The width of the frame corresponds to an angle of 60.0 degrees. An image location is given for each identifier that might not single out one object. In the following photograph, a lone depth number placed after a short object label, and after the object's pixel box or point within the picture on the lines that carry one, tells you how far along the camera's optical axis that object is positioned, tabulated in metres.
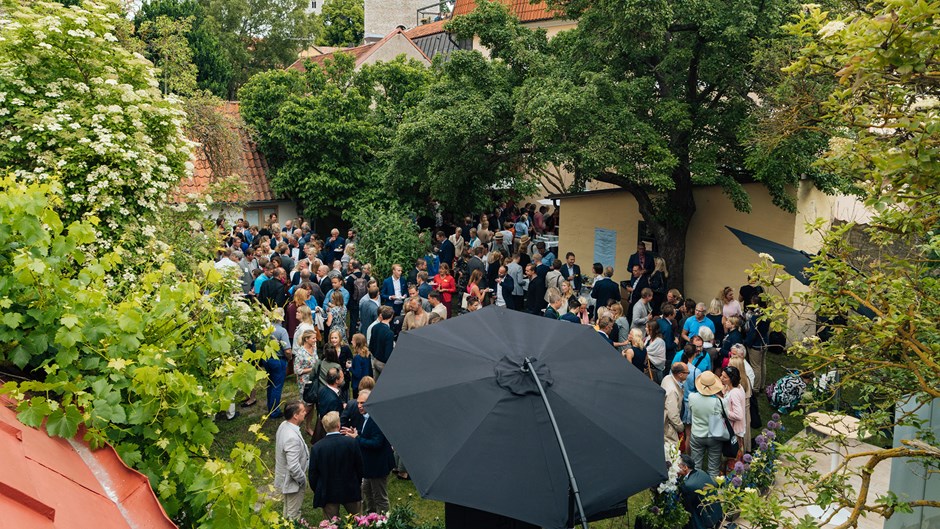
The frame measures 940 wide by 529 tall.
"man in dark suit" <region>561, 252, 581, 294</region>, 15.81
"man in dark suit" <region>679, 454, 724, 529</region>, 7.65
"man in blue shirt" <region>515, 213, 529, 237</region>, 22.31
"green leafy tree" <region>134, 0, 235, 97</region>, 36.81
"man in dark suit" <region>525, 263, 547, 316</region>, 15.15
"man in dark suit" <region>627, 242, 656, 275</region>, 16.30
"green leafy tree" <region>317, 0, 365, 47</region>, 64.12
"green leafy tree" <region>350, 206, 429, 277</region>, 16.09
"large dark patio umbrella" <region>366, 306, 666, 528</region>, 5.27
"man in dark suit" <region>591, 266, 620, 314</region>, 14.53
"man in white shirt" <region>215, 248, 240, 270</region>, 13.44
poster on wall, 18.44
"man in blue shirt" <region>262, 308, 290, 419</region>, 10.75
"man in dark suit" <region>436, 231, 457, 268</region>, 18.44
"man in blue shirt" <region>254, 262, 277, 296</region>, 13.73
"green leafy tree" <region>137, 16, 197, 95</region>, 16.00
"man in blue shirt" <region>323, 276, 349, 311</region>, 12.78
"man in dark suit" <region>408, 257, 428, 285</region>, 14.92
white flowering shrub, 8.33
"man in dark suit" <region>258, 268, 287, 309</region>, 13.33
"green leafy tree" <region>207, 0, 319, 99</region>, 43.84
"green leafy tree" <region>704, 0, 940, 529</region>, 4.46
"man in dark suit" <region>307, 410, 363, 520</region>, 7.75
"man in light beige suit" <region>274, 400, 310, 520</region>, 7.88
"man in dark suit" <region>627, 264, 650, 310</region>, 14.54
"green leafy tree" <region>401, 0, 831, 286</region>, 13.05
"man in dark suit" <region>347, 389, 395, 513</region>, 8.24
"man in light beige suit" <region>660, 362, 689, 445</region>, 9.37
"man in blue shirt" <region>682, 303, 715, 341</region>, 11.70
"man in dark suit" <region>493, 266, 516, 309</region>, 15.48
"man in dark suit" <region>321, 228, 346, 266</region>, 17.78
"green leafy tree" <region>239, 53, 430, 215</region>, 22.11
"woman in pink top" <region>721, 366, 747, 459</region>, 9.10
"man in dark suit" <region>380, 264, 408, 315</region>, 14.23
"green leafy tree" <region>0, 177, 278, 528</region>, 3.92
